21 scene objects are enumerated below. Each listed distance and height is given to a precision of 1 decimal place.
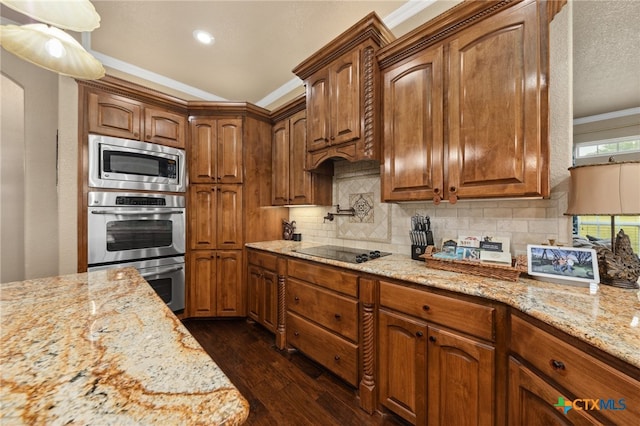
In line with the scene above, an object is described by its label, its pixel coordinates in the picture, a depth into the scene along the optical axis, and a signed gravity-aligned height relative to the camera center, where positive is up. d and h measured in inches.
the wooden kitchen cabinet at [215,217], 111.7 -1.6
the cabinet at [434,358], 45.3 -30.6
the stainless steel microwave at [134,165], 90.7 +19.8
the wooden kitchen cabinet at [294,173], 101.1 +18.4
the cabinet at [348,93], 72.1 +38.2
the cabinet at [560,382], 27.6 -22.6
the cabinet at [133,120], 91.4 +38.4
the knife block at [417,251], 69.8 -11.1
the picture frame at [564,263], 45.5 -10.2
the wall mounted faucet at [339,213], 97.7 -0.1
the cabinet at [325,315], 66.6 -31.4
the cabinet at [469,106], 49.3 +25.0
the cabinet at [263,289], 94.8 -31.6
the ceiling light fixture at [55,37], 36.5 +30.3
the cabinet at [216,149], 111.9 +29.9
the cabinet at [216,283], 111.6 -32.3
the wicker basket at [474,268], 50.5 -12.7
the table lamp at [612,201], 40.9 +1.8
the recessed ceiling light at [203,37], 93.8 +70.0
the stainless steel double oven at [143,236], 91.2 -9.2
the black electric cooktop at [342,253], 71.9 -13.7
